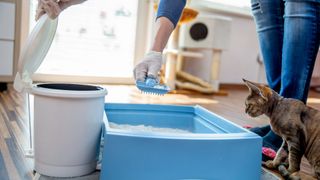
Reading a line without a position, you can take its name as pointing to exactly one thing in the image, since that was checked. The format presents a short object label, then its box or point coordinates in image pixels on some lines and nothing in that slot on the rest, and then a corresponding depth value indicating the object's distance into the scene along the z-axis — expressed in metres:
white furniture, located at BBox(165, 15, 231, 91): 2.76
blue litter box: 0.67
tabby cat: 0.80
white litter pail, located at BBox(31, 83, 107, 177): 0.72
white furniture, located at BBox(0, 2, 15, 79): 1.95
